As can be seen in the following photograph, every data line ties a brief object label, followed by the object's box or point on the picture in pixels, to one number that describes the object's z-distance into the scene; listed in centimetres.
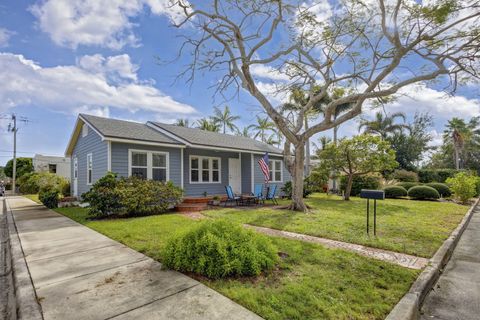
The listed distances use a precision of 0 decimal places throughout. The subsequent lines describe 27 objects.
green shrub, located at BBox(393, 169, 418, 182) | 2397
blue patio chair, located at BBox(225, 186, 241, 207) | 1275
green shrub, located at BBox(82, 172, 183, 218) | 914
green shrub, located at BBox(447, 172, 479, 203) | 1439
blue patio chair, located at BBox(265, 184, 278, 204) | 1363
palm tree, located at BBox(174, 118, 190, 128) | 3409
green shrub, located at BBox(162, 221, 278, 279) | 380
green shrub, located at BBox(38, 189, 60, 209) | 1310
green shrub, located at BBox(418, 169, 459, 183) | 2497
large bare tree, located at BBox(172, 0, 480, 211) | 827
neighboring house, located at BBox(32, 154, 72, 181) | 3278
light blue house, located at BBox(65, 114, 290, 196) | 1134
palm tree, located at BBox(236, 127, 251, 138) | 3622
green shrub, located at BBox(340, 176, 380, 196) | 1812
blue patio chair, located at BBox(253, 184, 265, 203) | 1348
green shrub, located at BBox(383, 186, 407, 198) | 1750
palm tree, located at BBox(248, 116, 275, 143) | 3218
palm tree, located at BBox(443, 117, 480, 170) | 3684
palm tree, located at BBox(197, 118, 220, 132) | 3438
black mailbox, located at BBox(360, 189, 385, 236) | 575
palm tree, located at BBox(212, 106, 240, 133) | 3483
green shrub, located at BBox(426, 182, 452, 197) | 1762
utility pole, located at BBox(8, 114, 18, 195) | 2917
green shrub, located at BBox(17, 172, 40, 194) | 2465
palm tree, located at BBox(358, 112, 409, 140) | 3150
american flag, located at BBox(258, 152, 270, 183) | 1293
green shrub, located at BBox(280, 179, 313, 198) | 1627
